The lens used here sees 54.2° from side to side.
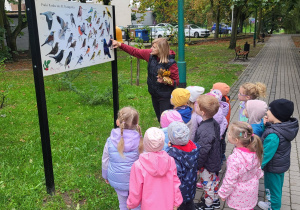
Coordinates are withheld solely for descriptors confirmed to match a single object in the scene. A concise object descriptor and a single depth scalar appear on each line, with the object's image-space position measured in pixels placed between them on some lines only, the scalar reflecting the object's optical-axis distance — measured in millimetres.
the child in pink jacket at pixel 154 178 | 2484
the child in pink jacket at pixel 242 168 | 2859
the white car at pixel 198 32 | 38156
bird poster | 3020
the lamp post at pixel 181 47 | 5762
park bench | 17438
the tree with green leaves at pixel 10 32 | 19016
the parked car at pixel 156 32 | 30316
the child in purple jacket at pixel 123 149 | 2830
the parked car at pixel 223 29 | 44547
